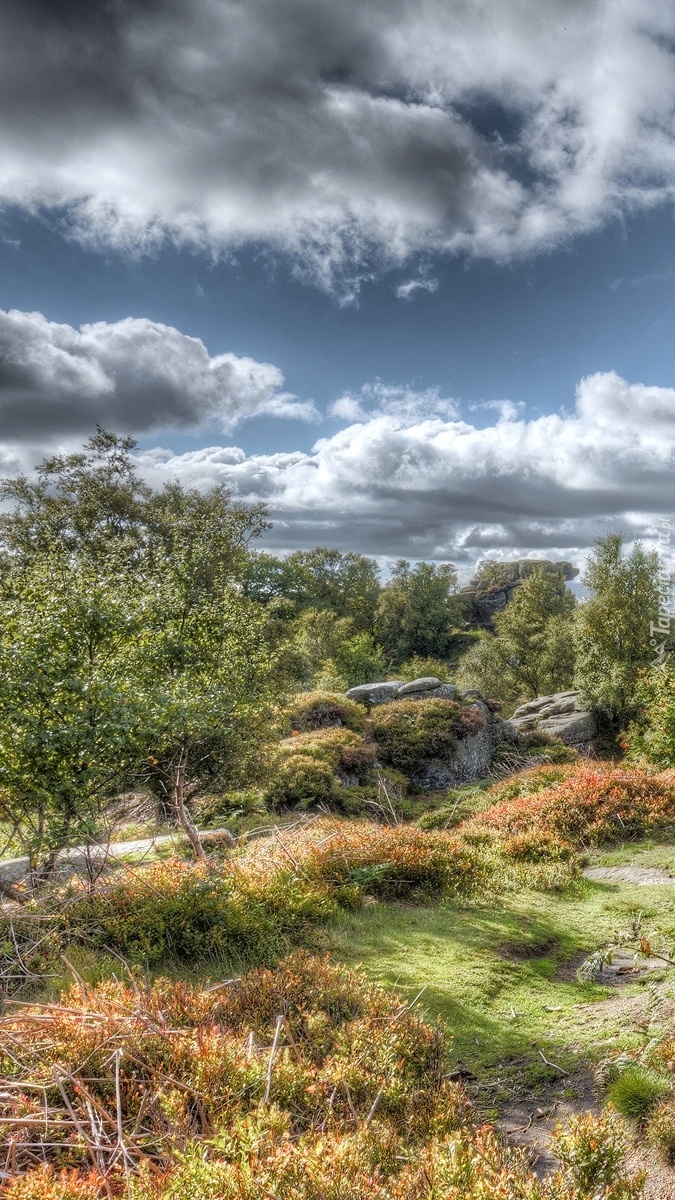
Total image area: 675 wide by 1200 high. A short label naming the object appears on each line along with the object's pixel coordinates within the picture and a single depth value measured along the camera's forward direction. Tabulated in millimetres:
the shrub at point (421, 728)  22016
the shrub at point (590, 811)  11828
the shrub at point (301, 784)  16125
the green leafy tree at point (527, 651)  40656
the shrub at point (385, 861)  9273
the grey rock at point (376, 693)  27312
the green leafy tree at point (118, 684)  7590
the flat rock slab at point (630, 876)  9409
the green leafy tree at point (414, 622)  62125
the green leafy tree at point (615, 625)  26969
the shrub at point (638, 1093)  3779
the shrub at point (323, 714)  22844
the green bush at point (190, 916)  6949
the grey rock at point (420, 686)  27234
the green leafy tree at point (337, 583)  61094
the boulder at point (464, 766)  21578
